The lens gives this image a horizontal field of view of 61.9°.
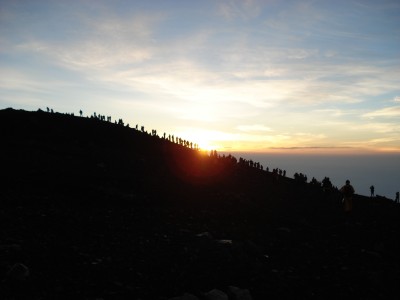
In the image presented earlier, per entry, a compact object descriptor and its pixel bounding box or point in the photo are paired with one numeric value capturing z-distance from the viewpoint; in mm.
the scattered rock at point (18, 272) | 7270
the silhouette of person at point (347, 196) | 22672
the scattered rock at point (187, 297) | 7711
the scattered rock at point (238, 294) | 8523
